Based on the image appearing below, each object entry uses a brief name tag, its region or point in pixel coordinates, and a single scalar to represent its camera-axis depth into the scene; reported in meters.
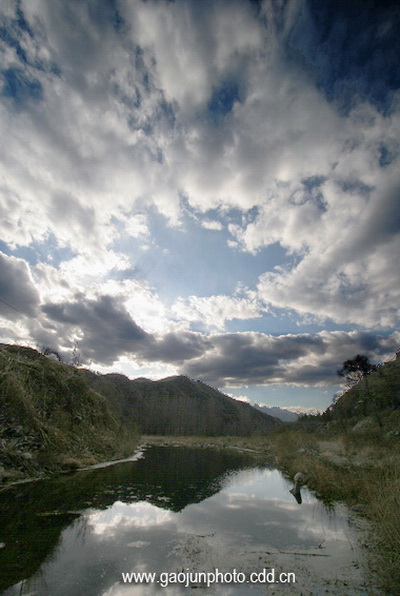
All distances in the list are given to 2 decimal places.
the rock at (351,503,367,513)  11.37
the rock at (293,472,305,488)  16.59
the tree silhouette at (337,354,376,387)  47.44
